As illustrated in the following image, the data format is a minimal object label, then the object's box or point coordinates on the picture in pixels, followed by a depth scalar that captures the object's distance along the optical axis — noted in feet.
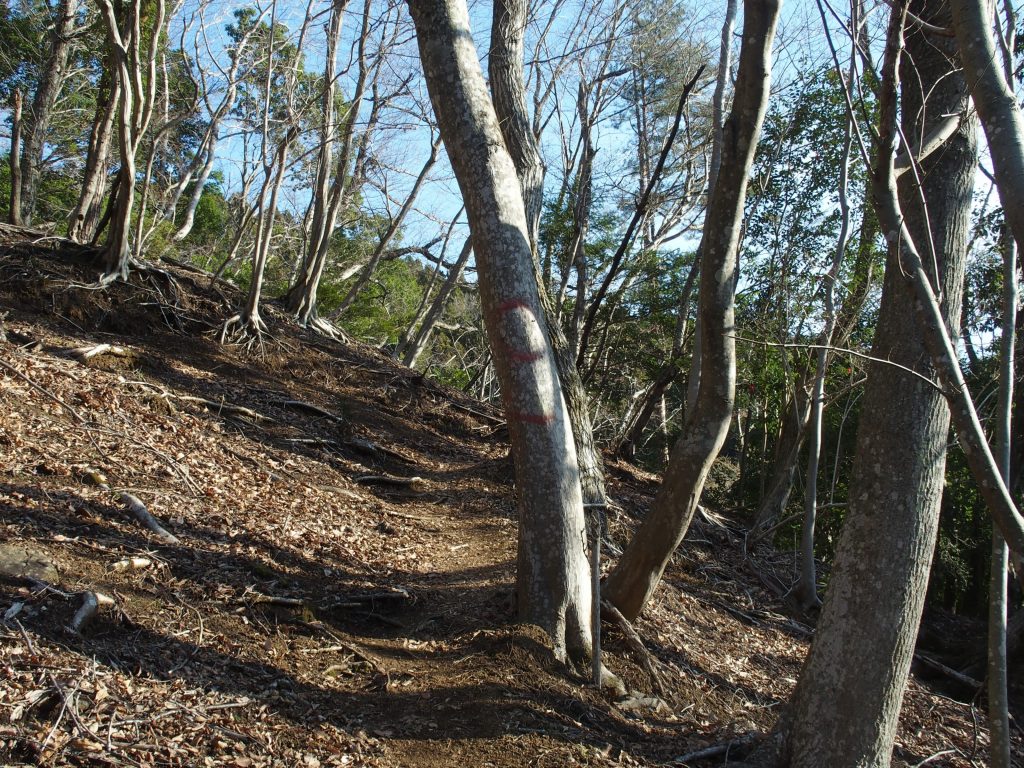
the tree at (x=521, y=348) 14.16
